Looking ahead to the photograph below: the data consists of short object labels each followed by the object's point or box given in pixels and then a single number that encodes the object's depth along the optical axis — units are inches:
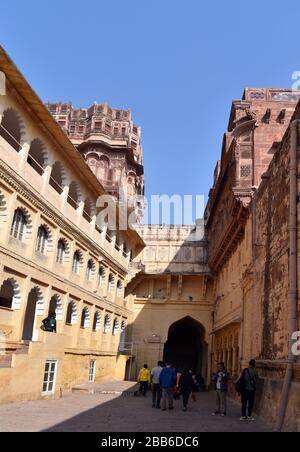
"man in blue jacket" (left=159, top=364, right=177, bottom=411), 496.4
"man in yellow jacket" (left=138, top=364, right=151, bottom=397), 689.0
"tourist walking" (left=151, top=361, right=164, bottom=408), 539.9
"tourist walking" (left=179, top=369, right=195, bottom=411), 508.7
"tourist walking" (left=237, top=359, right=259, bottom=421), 416.5
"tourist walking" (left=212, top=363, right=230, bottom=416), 467.5
